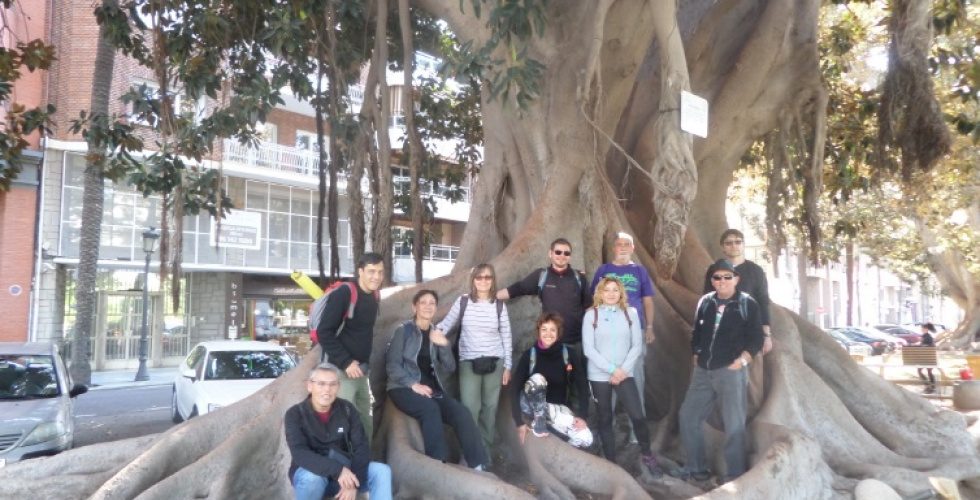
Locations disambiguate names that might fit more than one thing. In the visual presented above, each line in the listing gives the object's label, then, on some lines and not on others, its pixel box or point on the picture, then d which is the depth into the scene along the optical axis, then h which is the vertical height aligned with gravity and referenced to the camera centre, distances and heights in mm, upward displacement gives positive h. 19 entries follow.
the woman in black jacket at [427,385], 5605 -712
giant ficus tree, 5500 +710
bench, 15164 -1259
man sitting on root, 4570 -960
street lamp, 17625 -224
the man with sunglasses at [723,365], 5750 -547
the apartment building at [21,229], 19969 +1267
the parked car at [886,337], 33375 -1927
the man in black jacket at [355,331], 5262 -315
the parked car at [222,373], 9594 -1199
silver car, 7312 -1205
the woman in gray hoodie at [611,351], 5777 -460
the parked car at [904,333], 35844 -1924
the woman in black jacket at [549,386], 5754 -732
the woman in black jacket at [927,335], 19016 -1037
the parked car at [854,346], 24281 -1803
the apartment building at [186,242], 20922 +1146
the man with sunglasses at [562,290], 6215 -29
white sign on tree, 6270 +1392
